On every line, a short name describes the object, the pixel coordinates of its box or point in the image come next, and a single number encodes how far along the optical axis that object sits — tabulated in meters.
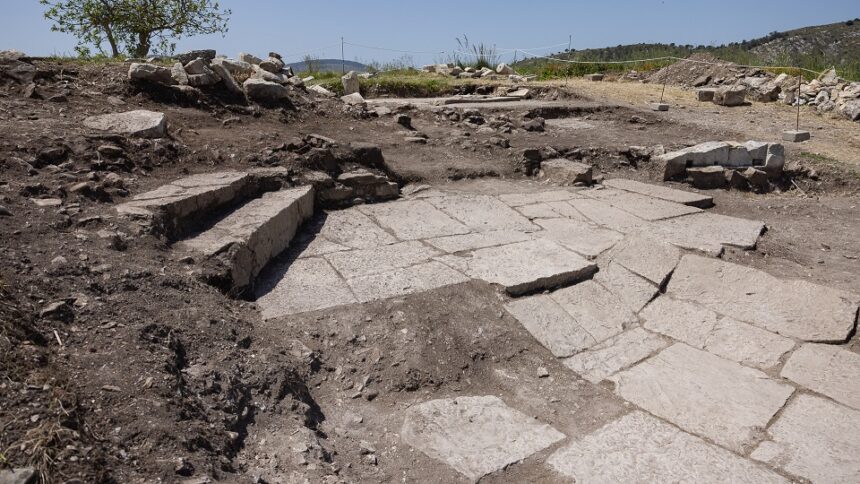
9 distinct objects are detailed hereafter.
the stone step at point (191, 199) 3.70
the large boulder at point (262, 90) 7.17
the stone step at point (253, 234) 3.62
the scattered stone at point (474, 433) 2.59
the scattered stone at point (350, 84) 12.26
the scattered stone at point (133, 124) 5.00
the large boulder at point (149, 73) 6.27
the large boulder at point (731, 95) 11.73
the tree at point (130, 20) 13.77
